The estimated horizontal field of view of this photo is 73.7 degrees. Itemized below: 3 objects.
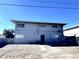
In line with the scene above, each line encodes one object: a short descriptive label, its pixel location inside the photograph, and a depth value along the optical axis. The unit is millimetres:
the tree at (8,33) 16141
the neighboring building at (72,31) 11894
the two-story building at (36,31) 10233
